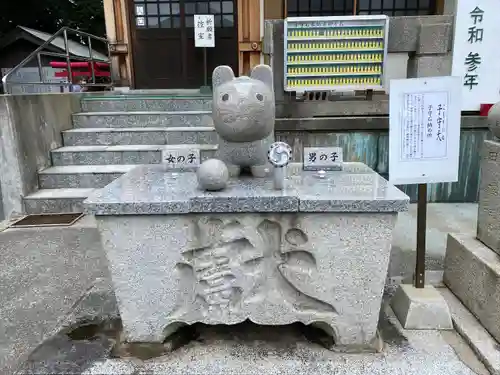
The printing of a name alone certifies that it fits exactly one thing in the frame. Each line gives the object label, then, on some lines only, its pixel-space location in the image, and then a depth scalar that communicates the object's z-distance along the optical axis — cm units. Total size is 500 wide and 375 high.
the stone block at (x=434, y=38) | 454
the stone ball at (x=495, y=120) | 264
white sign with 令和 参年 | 450
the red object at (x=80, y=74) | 984
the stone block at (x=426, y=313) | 269
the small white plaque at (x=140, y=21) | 867
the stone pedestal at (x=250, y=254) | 230
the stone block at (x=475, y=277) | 253
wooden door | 862
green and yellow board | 460
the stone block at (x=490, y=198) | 272
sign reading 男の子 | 301
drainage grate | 499
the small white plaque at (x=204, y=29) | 817
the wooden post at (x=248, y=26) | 835
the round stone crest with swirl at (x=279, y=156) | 237
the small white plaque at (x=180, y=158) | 291
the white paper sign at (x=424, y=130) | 252
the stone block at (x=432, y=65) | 466
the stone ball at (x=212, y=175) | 236
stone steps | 553
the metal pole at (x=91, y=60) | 780
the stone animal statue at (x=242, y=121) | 248
